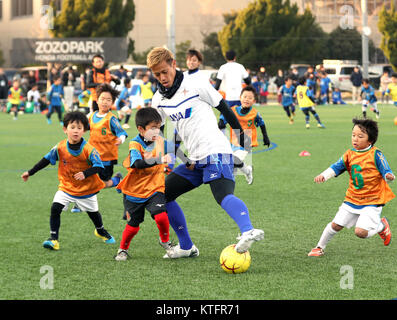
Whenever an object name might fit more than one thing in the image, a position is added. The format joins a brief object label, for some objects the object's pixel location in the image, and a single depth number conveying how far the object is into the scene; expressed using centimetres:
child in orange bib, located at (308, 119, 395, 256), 621
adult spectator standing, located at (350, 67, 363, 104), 3897
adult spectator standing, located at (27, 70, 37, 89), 3729
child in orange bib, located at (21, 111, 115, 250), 658
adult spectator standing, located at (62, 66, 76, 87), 3108
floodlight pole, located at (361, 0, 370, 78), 4031
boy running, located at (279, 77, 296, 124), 2392
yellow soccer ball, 565
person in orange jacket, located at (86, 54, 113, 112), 1395
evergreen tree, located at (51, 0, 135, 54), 5175
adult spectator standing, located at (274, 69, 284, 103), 3696
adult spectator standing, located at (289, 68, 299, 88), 3395
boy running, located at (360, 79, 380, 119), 2562
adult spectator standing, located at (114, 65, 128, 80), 3275
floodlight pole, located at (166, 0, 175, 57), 3569
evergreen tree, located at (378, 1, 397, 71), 4762
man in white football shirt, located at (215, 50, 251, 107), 1534
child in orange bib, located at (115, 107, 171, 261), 606
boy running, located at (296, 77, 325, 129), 2136
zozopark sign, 4591
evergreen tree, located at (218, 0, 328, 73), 5253
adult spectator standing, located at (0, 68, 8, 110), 3725
